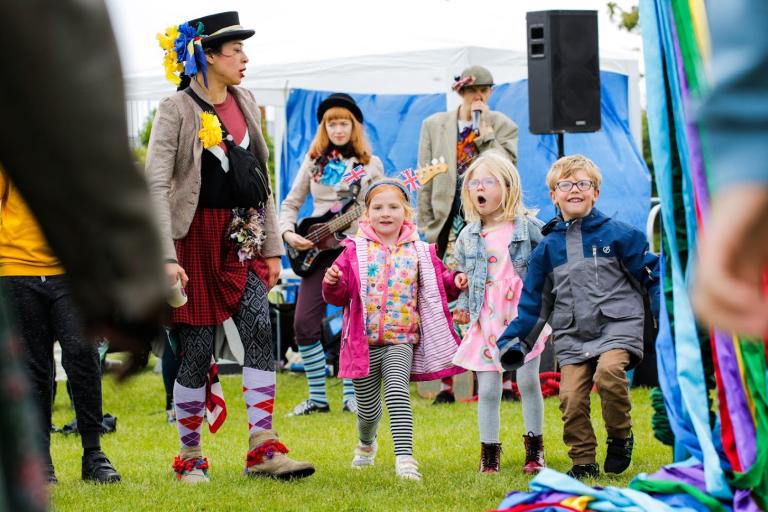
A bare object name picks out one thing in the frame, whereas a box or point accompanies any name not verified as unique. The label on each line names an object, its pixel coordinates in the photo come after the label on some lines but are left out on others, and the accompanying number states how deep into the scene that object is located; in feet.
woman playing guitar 40.84
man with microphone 41.72
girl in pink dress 29.29
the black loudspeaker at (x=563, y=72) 47.23
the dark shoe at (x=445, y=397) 44.74
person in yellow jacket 27.40
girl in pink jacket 28.74
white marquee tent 56.83
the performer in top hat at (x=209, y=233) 27.17
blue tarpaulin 57.86
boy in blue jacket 27.25
